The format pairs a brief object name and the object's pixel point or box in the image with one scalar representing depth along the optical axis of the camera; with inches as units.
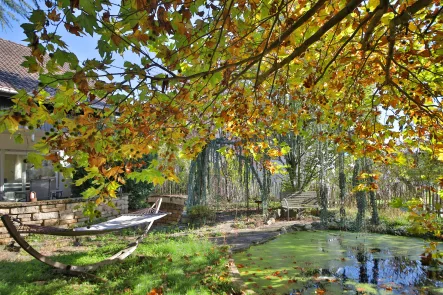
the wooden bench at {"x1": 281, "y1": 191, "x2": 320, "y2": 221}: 382.0
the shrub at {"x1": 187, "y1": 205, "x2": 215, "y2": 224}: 330.6
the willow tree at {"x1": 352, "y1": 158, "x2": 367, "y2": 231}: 309.4
